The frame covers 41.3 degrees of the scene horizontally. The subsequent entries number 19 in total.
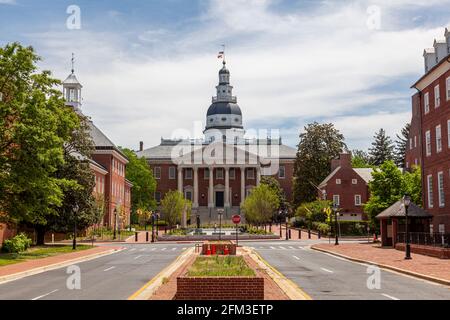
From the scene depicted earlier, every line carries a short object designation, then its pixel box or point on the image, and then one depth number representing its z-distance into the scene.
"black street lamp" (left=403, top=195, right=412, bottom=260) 31.78
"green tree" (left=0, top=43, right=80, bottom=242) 34.47
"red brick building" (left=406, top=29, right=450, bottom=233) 40.50
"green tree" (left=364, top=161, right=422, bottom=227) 52.44
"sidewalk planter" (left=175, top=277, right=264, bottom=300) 14.27
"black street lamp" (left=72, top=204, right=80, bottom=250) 45.60
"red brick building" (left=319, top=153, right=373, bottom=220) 89.94
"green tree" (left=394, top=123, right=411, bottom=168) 130.95
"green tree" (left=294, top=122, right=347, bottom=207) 100.50
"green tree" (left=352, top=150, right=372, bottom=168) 121.56
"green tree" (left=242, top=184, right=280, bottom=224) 77.69
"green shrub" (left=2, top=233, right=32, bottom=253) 39.88
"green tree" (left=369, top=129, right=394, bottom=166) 137.88
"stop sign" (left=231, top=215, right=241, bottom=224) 44.89
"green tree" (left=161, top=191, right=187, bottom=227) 76.81
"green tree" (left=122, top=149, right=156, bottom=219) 107.69
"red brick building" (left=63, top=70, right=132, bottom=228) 80.50
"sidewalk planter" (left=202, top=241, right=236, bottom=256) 31.10
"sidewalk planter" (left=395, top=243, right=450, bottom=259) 32.06
